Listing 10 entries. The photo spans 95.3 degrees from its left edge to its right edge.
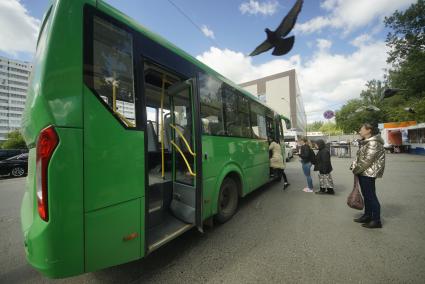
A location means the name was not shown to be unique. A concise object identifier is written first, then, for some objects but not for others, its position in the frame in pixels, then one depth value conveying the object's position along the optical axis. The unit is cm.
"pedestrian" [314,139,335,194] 560
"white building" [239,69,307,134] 4144
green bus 155
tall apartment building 6464
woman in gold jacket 329
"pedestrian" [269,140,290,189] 600
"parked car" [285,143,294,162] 1606
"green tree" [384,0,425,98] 1850
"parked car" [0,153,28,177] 1121
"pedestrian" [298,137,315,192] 602
